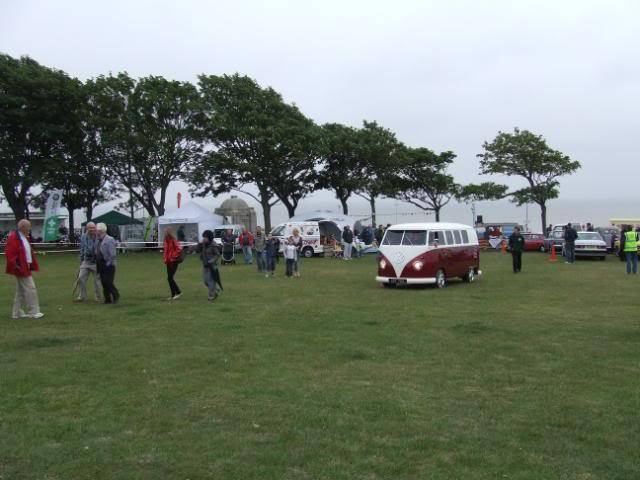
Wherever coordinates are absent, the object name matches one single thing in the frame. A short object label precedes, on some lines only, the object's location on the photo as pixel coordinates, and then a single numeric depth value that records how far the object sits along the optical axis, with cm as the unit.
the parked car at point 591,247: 2789
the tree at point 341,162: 4325
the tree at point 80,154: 3572
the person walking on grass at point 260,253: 2283
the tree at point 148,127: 3638
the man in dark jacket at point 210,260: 1393
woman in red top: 1382
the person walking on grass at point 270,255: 2125
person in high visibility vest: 1997
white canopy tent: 3741
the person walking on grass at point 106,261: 1319
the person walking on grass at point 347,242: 3030
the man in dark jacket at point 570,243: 2580
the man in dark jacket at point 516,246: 2130
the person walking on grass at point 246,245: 2725
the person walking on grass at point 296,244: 2052
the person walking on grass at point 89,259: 1384
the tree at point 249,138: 3944
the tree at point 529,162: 4444
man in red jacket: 1086
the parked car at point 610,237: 3195
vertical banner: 3722
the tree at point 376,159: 4406
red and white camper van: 1662
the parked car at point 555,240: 3259
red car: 3668
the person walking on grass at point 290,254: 2045
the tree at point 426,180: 4845
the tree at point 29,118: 3397
